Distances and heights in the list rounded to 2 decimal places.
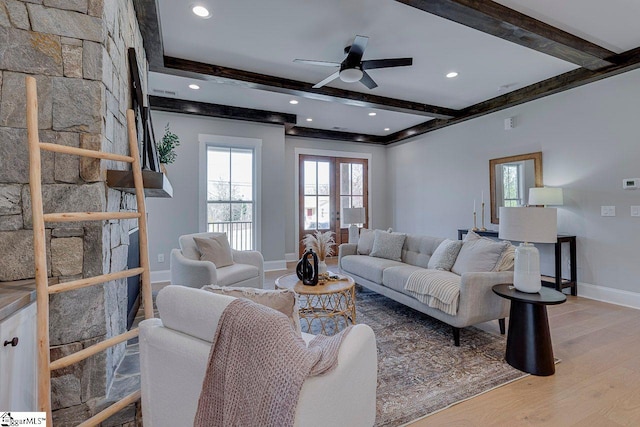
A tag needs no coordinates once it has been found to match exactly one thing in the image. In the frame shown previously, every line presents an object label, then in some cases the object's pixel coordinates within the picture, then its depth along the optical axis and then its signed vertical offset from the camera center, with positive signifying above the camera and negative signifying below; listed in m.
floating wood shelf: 1.65 +0.19
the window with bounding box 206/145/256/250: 5.31 +0.32
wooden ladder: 1.20 -0.22
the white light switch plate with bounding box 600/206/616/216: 3.72 -0.04
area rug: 1.88 -1.14
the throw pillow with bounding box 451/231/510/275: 2.80 -0.43
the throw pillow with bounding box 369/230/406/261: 4.07 -0.47
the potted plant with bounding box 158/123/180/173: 3.78 +0.77
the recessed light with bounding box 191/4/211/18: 2.64 +1.73
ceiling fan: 3.06 +1.49
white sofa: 2.58 -0.71
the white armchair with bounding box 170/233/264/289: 3.13 -0.63
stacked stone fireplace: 1.45 +0.23
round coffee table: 2.66 -0.81
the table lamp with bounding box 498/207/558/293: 2.22 -0.19
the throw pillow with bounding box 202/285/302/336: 1.33 -0.37
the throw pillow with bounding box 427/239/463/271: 3.27 -0.49
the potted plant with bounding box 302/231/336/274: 3.17 -0.36
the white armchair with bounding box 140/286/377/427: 1.07 -0.58
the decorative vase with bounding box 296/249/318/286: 2.84 -0.53
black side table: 2.18 -0.89
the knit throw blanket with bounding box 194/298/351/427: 0.98 -0.51
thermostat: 3.51 +0.27
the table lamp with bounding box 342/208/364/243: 5.02 -0.12
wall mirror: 4.50 +0.46
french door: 6.79 +0.44
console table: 3.88 -0.82
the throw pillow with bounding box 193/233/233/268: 3.54 -0.44
